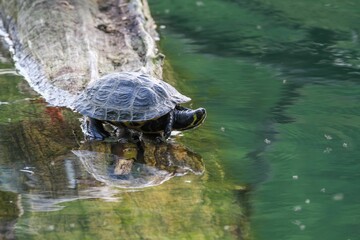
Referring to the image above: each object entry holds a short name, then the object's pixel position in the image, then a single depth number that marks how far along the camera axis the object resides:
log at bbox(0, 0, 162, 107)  12.66
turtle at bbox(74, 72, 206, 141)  10.50
